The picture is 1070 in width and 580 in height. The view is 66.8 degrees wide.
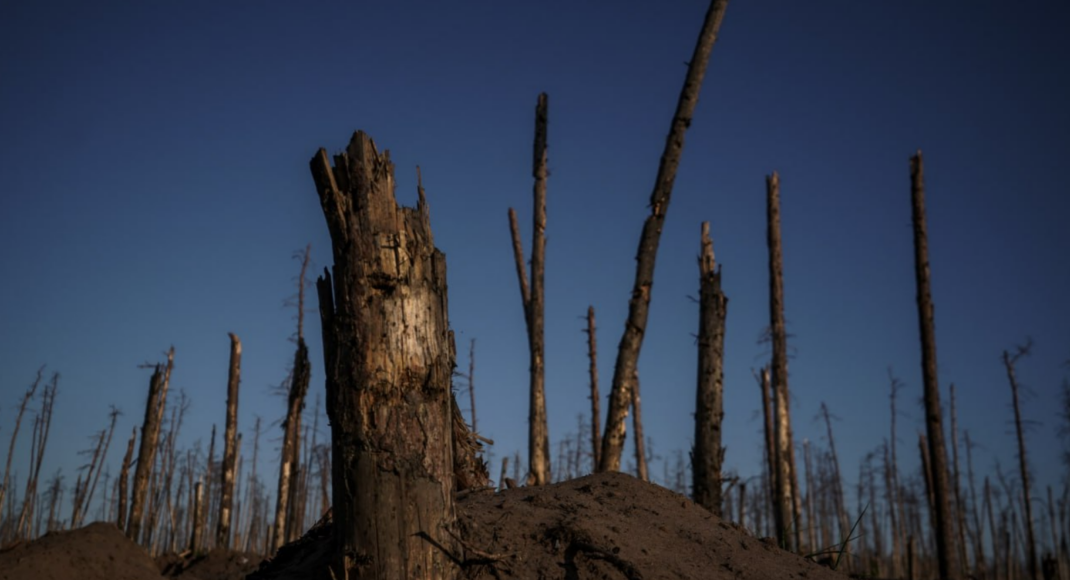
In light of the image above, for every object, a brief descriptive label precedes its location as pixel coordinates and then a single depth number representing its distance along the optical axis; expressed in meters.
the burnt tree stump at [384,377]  4.10
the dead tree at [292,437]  20.81
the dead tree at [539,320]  15.95
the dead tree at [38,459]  31.41
